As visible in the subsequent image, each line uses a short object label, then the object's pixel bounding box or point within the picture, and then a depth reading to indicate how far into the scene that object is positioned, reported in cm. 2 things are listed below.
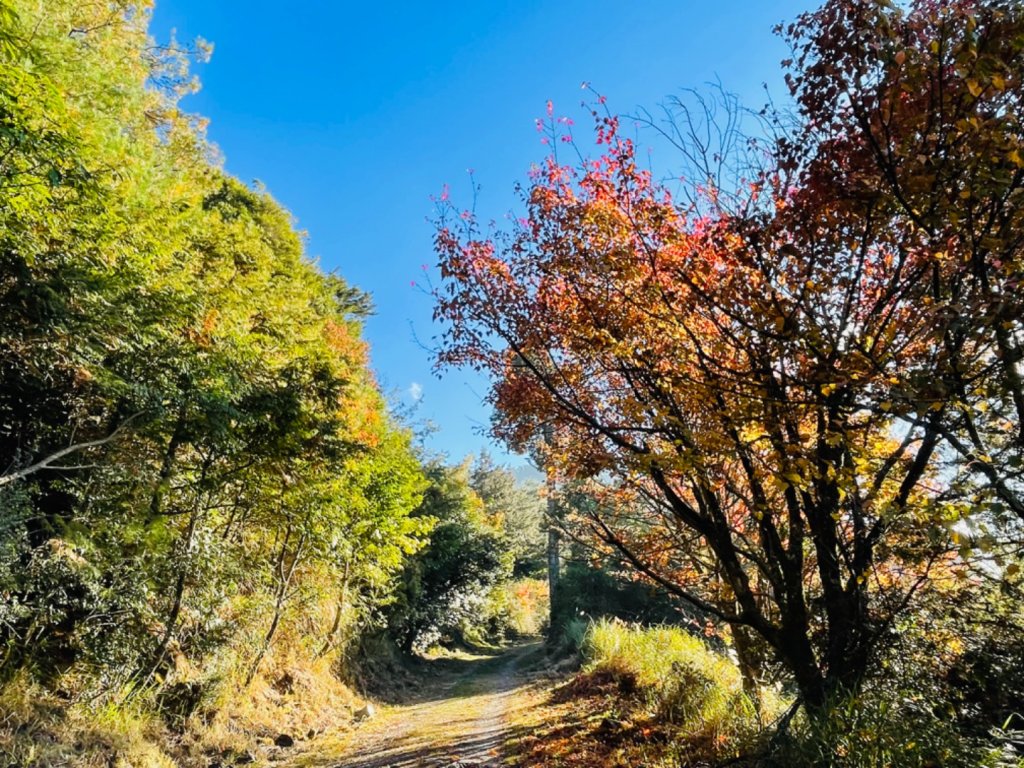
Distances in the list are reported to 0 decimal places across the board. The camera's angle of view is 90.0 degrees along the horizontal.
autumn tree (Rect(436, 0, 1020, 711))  269
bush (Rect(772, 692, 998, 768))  314
